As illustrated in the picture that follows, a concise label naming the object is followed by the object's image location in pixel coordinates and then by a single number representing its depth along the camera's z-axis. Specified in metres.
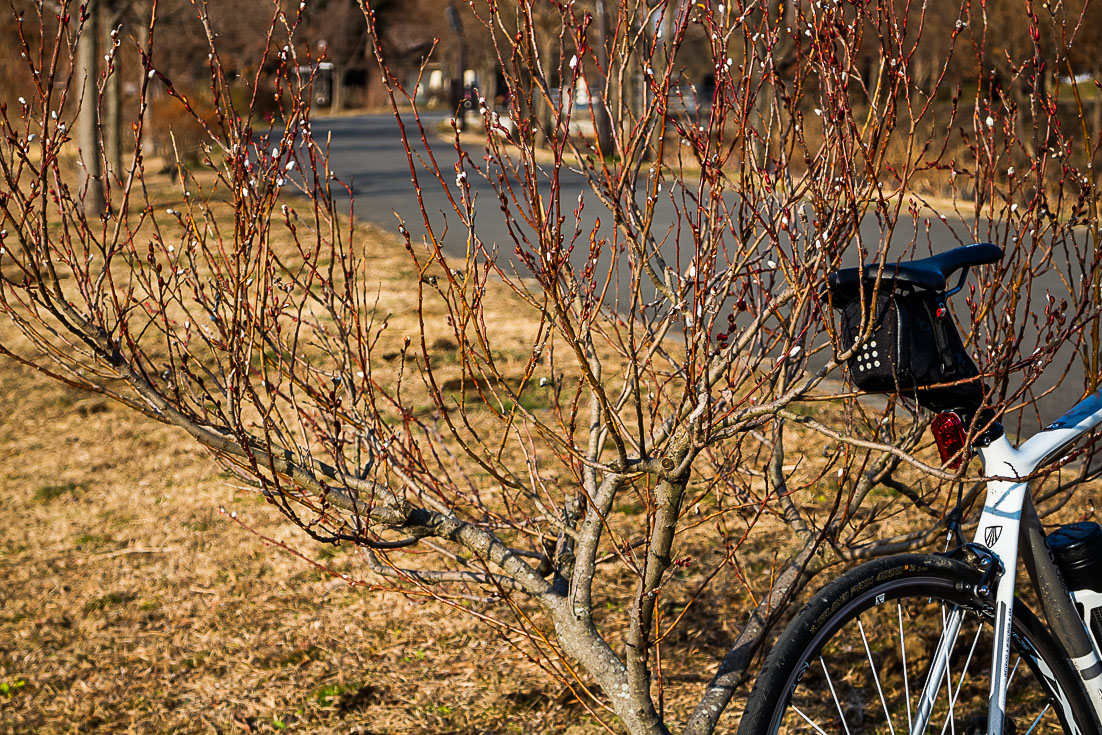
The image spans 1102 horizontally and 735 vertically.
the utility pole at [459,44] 43.50
